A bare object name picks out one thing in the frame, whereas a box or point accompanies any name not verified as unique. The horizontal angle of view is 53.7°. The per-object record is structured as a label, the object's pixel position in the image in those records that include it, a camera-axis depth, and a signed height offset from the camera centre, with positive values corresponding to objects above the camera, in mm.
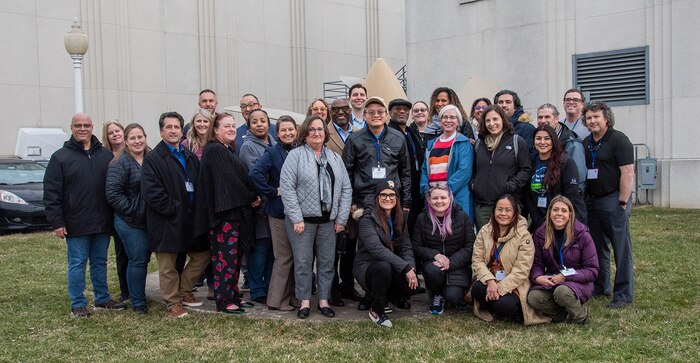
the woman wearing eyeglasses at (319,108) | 7324 +541
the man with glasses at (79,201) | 6574 -370
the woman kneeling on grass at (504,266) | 6102 -993
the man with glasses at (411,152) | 7309 +59
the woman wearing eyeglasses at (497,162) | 6590 -58
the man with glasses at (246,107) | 7902 +610
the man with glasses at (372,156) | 6750 +20
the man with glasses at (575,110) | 7379 +486
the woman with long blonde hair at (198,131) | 7086 +309
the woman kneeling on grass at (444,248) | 6477 -867
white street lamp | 15180 +2518
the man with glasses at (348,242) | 7137 -863
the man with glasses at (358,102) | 7617 +618
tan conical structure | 10188 +1089
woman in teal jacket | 6781 -22
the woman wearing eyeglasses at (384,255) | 6273 -911
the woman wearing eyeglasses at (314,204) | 6457 -430
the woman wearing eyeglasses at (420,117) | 7680 +450
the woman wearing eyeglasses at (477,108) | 7680 +542
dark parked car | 13406 -809
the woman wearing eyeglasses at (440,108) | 7327 +530
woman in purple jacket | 5965 -995
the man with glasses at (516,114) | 7191 +453
